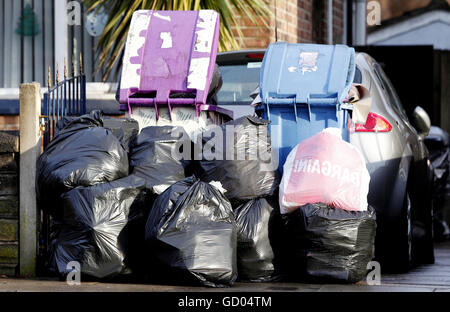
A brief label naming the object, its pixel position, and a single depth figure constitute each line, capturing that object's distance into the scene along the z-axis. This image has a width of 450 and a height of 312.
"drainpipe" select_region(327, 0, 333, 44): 19.98
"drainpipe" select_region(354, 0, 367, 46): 22.69
